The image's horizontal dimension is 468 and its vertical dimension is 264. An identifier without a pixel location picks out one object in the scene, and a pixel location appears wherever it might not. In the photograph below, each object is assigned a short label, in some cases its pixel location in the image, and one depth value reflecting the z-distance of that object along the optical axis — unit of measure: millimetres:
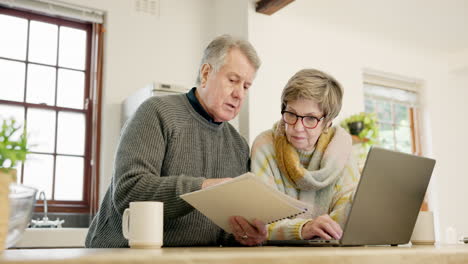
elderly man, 1442
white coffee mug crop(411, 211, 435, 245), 1675
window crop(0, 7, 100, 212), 3559
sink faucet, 3255
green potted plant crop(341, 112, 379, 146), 4398
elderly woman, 1826
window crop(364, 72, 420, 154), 5359
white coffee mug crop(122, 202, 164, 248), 1115
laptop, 1344
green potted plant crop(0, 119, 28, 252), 807
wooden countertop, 725
